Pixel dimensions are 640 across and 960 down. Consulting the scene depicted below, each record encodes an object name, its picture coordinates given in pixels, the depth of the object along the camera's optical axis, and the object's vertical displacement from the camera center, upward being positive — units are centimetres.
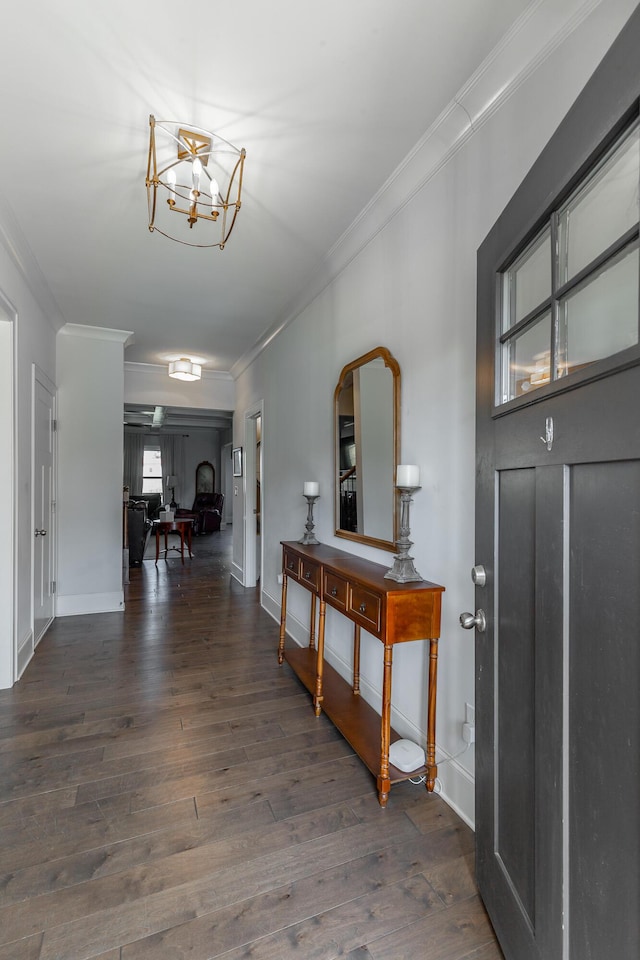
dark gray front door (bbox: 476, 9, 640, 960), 77 -16
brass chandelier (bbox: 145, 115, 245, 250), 188 +146
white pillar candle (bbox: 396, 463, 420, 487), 196 +2
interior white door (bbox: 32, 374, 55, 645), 360 -25
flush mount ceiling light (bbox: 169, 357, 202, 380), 495 +121
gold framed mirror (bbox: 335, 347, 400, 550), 231 +19
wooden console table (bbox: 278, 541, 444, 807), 184 -62
